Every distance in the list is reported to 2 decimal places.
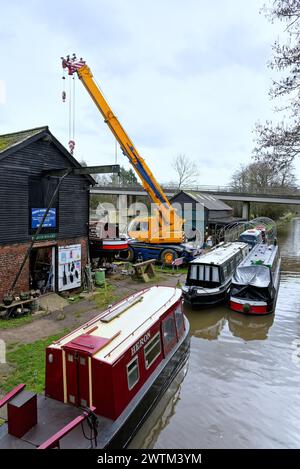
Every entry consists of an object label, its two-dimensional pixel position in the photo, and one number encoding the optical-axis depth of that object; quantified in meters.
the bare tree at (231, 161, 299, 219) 52.41
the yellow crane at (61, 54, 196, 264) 15.75
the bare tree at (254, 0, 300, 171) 7.77
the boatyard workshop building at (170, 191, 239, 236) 28.45
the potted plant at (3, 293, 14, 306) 9.98
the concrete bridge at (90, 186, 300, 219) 35.72
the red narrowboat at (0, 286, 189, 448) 4.60
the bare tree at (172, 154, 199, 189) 61.50
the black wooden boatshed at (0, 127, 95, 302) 10.52
